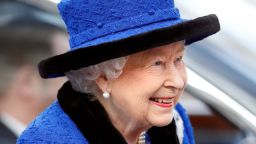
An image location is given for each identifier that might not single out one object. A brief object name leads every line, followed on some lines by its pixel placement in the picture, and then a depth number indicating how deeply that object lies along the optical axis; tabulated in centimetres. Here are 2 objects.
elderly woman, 481
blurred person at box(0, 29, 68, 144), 756
